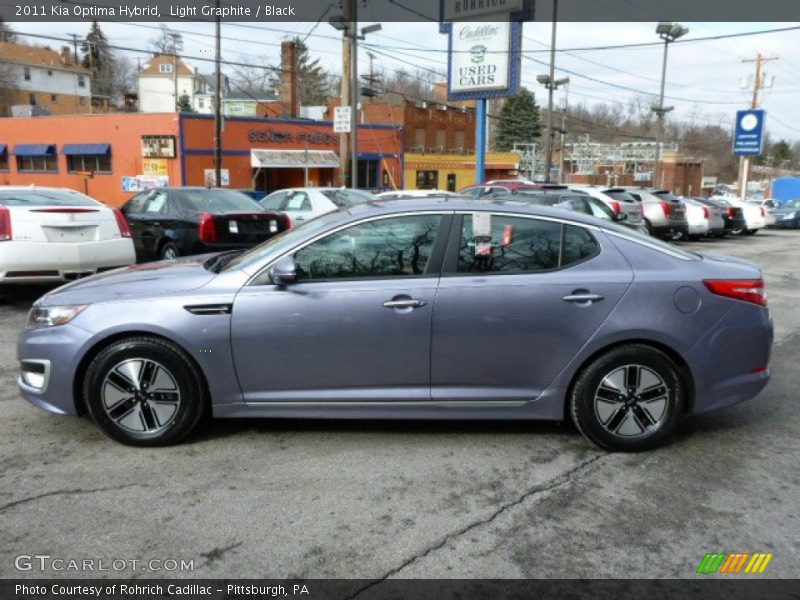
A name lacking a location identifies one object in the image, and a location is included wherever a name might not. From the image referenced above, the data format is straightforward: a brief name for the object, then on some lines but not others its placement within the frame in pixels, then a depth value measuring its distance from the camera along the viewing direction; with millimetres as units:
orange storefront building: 32594
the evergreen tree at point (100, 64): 81250
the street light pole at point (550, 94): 29819
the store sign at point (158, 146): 32344
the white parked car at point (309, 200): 14195
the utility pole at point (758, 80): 48438
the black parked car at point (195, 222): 10000
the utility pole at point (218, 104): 26500
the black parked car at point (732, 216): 23047
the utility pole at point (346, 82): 20281
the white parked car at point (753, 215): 24562
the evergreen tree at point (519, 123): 85250
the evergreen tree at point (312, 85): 75050
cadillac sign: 21594
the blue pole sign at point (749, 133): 36156
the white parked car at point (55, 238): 7332
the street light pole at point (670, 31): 32844
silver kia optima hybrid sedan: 3973
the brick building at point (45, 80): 73562
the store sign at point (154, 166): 32872
